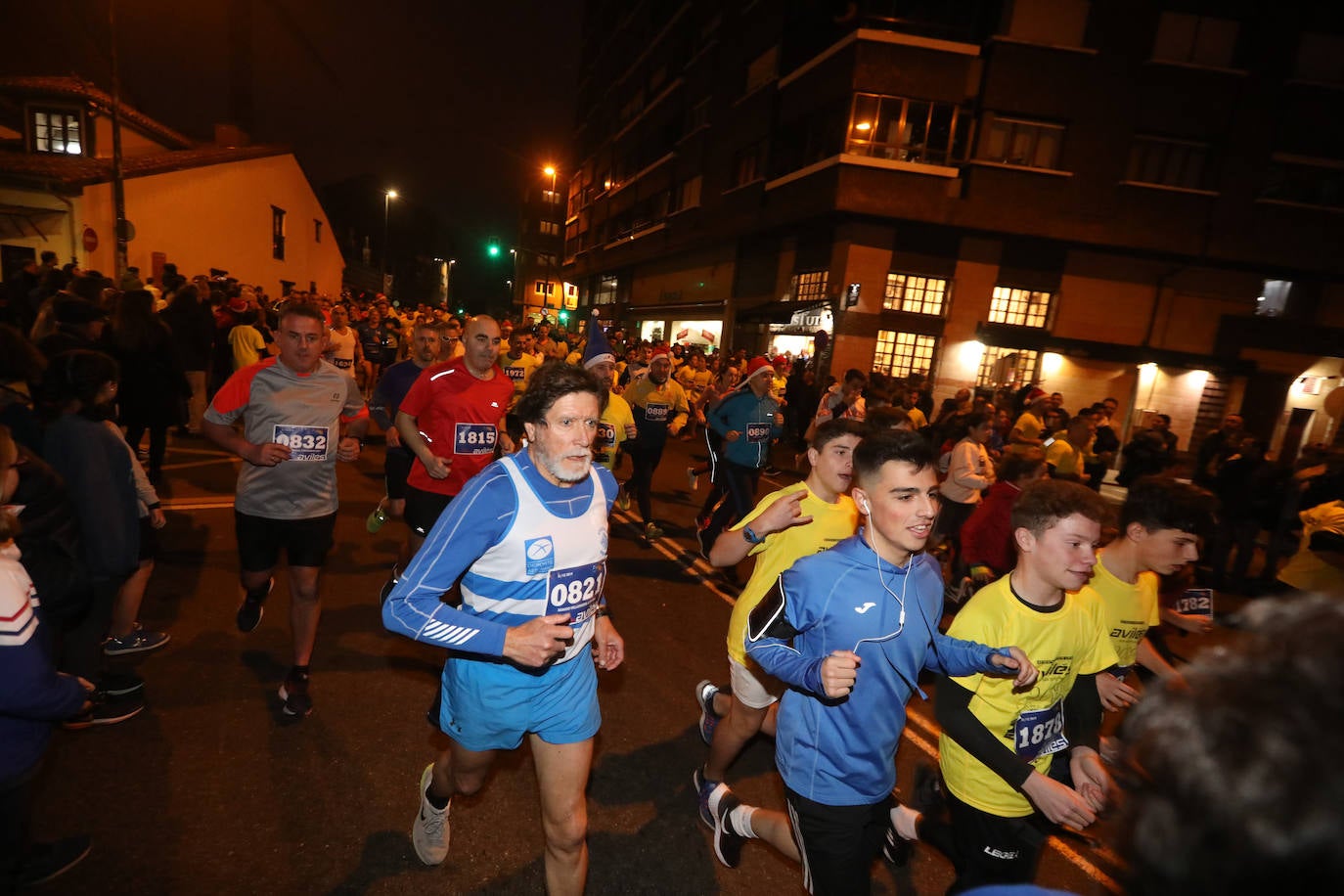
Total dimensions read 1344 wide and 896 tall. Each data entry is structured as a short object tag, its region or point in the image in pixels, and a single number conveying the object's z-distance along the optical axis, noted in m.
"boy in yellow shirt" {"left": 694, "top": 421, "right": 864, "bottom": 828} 3.41
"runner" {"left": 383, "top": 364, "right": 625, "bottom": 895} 2.42
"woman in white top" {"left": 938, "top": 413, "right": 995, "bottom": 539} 6.93
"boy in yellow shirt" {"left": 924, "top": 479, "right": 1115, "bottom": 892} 2.55
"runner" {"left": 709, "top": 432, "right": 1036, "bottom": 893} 2.44
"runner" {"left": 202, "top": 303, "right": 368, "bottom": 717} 4.16
